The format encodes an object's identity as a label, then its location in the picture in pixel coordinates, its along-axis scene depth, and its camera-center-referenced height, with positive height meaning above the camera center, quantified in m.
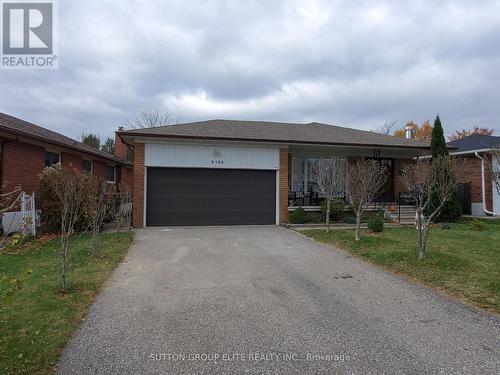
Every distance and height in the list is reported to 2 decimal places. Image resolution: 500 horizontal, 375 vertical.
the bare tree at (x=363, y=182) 9.84 +0.32
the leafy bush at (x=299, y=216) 13.44 -0.96
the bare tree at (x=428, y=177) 7.36 +0.43
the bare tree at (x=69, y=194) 5.17 +0.00
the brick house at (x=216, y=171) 13.04 +0.89
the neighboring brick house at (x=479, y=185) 15.18 +0.32
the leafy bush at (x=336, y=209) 13.79 -0.67
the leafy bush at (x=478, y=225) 12.32 -1.25
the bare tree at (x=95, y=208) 7.48 -0.35
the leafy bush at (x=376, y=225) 11.32 -1.10
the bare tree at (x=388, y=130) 42.17 +7.84
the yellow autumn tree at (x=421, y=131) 40.50 +7.55
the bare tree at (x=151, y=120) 38.03 +8.32
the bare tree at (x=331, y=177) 11.85 +0.56
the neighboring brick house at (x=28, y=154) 11.62 +1.68
